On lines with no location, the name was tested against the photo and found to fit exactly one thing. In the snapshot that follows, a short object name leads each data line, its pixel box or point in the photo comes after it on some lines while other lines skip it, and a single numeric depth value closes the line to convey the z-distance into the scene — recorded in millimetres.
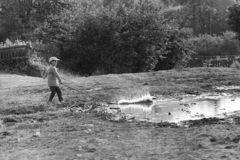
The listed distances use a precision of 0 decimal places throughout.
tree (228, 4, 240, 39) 37906
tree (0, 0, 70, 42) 35031
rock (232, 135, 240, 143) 7848
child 13680
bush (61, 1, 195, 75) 27125
